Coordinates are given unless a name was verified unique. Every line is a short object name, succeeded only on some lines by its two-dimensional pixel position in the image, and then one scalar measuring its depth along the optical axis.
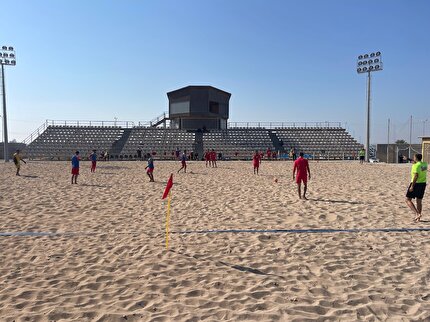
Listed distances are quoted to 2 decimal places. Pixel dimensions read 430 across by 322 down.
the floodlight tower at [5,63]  28.23
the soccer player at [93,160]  18.07
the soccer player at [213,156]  22.58
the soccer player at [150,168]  13.60
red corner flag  5.44
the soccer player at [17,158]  16.14
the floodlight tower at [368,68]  30.69
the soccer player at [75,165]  12.94
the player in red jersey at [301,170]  9.24
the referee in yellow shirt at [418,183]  6.68
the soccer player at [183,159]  18.72
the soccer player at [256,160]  17.22
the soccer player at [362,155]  27.27
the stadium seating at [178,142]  35.12
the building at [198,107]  38.25
